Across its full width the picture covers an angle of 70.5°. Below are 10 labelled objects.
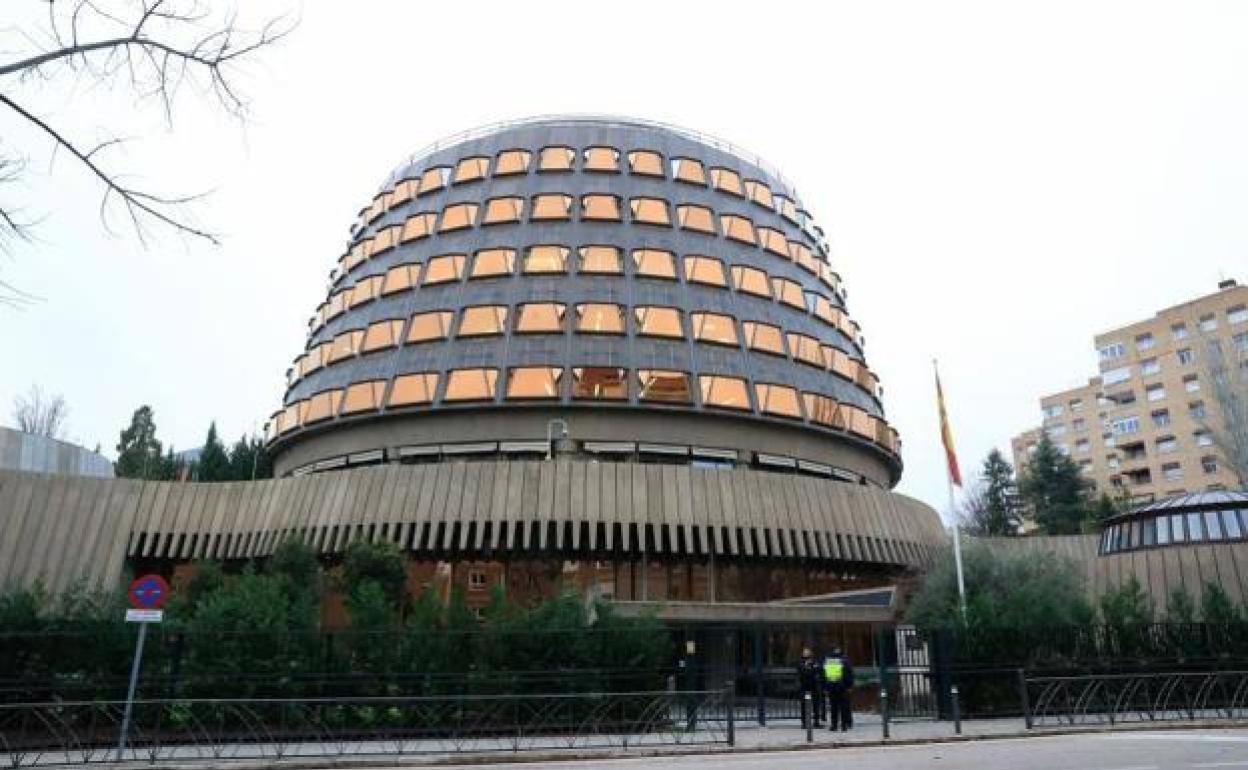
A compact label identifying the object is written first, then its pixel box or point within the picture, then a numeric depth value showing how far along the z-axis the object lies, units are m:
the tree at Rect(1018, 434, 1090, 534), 71.12
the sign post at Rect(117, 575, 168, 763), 16.20
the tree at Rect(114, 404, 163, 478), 76.50
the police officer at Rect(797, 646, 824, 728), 19.84
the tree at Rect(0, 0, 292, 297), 9.23
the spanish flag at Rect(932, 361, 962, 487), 31.17
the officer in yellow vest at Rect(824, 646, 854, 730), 19.28
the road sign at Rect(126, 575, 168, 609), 16.25
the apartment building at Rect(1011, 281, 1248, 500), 79.25
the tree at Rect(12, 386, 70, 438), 87.38
